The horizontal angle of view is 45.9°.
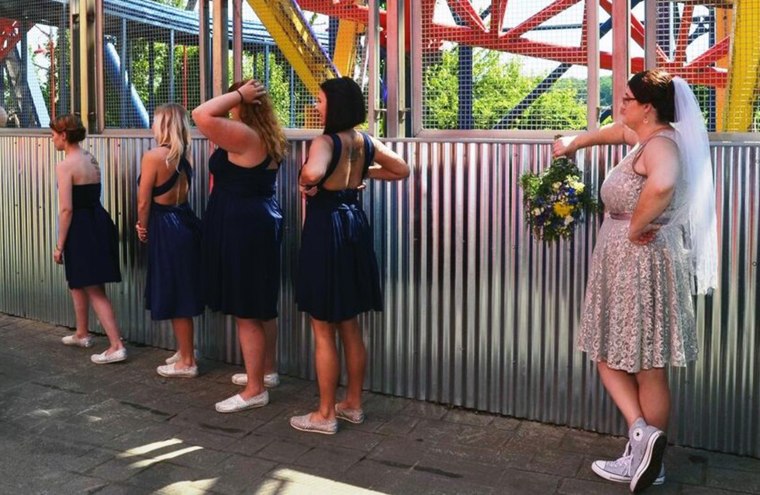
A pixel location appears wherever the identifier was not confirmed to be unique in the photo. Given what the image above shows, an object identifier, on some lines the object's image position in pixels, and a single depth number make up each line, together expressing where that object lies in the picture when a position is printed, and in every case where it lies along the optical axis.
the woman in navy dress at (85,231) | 6.14
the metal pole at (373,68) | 5.50
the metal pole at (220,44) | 6.18
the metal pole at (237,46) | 6.14
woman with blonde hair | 5.62
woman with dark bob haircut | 4.54
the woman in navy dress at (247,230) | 4.98
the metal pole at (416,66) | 5.32
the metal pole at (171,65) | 6.44
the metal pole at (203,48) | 6.25
